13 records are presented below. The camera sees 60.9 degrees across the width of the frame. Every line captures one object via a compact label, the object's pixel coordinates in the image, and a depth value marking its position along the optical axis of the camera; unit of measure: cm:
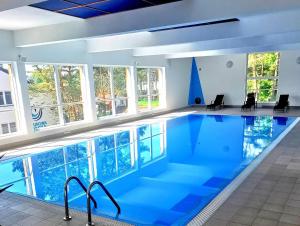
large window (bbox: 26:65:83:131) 789
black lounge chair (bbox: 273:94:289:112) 1181
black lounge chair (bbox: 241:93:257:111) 1275
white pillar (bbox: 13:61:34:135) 716
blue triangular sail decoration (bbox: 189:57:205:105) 1541
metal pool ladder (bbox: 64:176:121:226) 279
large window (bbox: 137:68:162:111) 1209
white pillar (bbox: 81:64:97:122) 918
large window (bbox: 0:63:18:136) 704
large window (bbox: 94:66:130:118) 1002
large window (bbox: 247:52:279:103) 1338
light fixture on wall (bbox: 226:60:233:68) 1423
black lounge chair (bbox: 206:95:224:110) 1374
